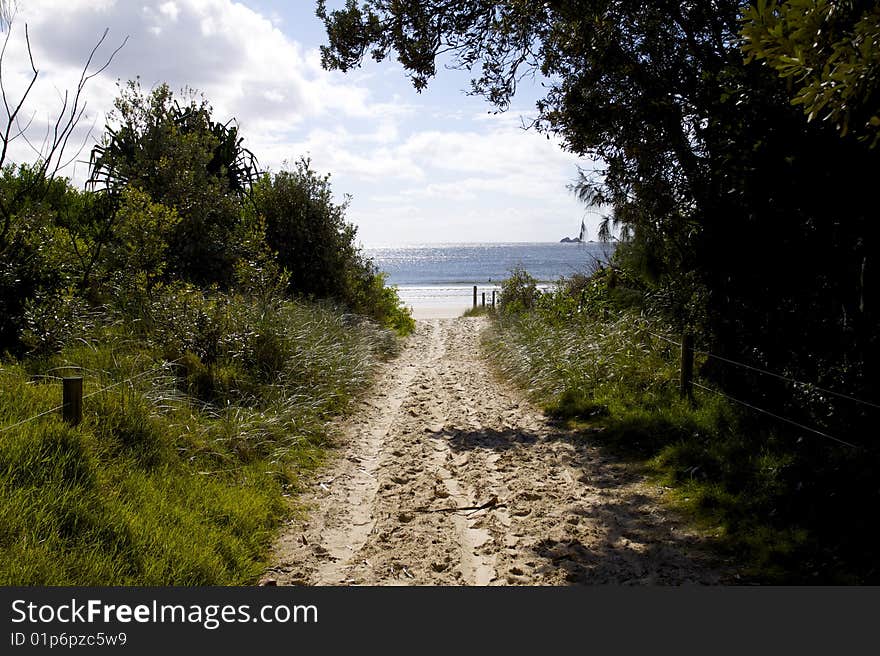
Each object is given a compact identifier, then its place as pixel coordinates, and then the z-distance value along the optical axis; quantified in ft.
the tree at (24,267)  25.64
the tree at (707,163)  19.01
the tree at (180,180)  40.73
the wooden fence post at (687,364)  27.86
